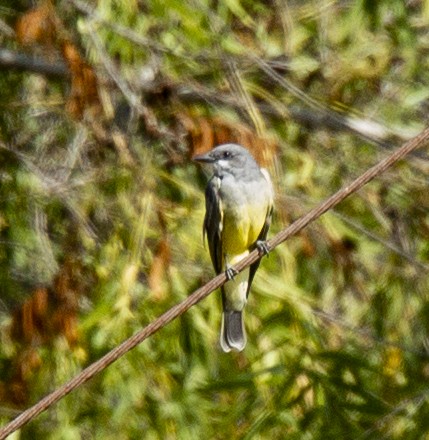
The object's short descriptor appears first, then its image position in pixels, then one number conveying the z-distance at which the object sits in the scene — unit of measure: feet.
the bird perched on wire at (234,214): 30.17
